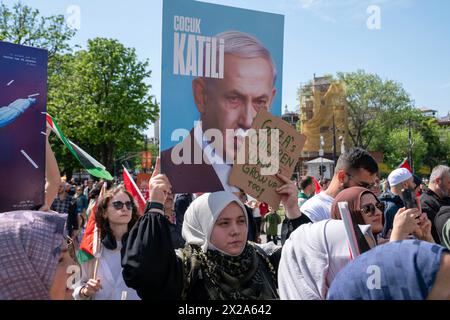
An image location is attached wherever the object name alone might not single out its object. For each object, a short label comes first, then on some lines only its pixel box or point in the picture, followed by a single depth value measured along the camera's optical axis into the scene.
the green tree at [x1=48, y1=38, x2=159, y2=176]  32.41
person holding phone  6.12
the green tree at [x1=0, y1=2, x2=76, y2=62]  23.84
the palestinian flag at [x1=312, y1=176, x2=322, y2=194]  8.05
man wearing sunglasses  4.09
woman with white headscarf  2.36
